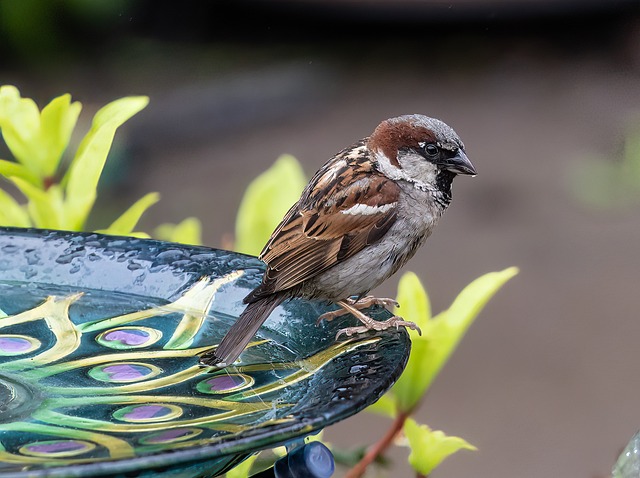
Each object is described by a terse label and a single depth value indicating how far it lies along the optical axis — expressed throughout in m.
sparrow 4.29
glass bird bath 2.63
